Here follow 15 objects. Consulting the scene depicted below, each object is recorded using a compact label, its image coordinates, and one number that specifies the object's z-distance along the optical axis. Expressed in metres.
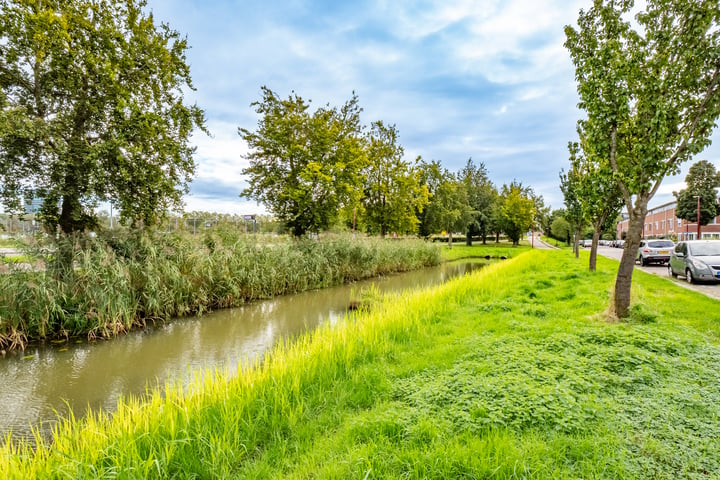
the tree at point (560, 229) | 60.60
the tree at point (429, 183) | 36.47
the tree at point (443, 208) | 35.69
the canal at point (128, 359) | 5.25
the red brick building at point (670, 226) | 46.41
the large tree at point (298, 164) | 15.70
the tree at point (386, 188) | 26.39
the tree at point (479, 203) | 47.74
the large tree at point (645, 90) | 5.91
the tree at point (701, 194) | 35.59
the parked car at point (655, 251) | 18.55
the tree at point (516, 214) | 42.78
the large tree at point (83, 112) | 7.91
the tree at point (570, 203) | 19.80
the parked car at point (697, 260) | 11.55
